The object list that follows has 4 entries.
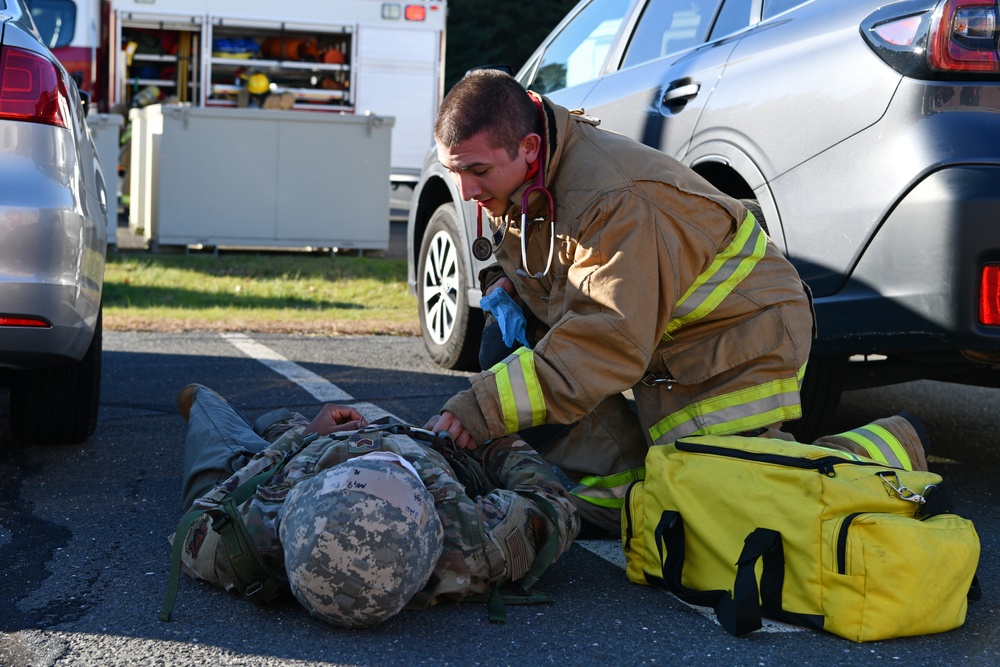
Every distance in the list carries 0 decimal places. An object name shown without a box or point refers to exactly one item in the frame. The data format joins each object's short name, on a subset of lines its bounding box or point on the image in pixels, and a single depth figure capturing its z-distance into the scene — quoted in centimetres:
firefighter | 285
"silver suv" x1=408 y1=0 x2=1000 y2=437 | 318
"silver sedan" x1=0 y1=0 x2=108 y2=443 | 333
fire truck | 1409
